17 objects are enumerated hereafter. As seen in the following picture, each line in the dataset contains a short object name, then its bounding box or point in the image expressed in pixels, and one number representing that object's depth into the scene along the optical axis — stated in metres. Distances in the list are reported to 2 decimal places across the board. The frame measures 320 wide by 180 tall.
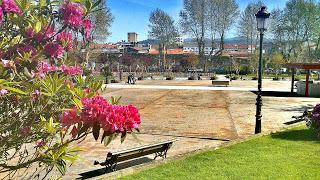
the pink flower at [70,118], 2.13
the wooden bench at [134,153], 5.43
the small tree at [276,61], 55.84
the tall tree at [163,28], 62.00
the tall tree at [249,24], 56.98
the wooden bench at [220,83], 28.53
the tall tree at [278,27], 53.52
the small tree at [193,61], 67.09
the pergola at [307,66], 19.55
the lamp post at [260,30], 8.57
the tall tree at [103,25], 44.00
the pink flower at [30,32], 2.29
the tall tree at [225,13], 53.48
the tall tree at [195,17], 53.11
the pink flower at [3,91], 1.88
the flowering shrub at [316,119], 7.31
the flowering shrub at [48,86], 2.07
